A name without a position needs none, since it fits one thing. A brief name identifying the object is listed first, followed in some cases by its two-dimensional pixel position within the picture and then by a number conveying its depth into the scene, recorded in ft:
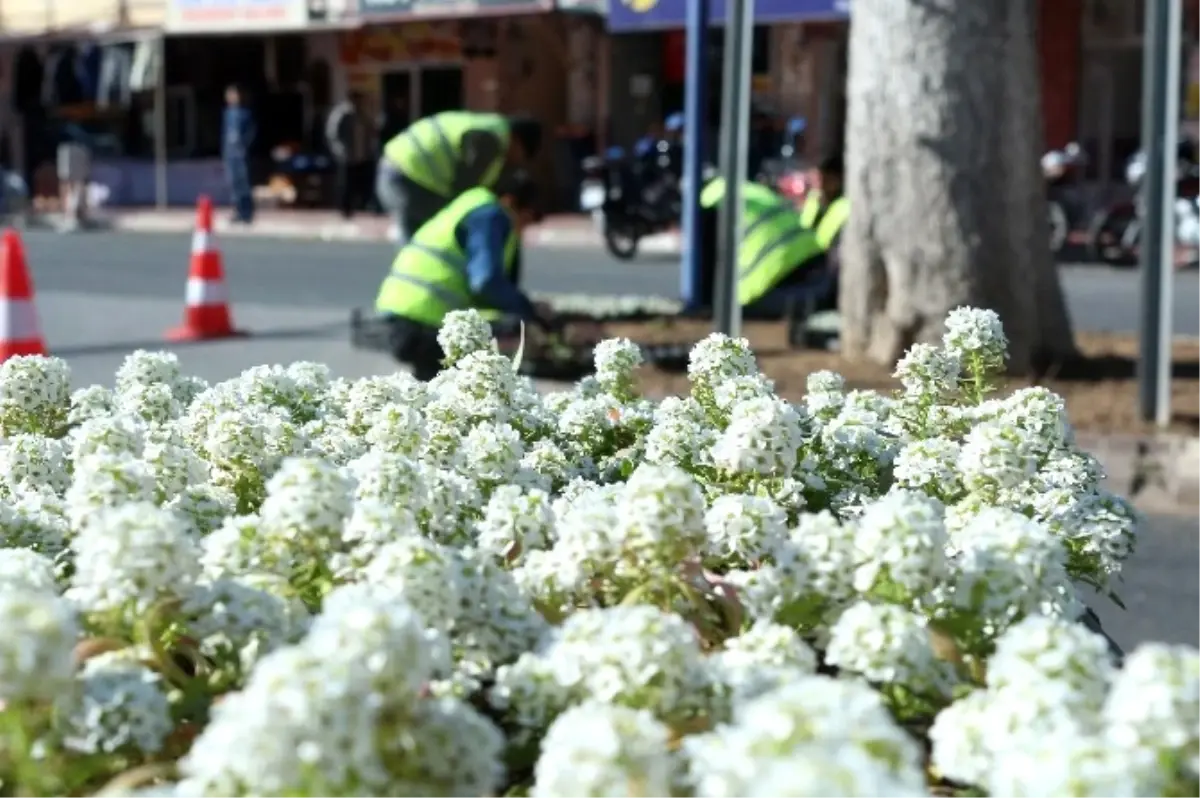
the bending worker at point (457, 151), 36.50
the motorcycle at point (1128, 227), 60.64
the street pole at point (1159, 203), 28.43
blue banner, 75.25
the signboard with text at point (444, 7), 84.64
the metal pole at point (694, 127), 44.04
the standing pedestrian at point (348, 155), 90.53
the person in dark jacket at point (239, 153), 88.69
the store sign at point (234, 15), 94.48
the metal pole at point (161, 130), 99.50
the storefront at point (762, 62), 76.48
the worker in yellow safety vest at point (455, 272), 29.94
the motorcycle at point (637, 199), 68.54
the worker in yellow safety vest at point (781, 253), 36.29
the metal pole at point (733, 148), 30.71
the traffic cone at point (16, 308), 30.48
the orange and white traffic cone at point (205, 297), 42.11
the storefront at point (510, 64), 88.53
